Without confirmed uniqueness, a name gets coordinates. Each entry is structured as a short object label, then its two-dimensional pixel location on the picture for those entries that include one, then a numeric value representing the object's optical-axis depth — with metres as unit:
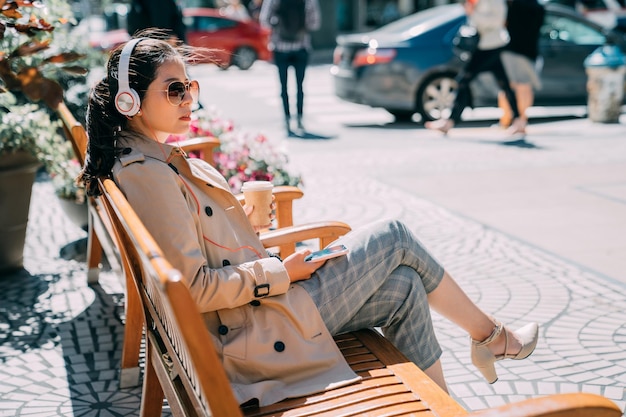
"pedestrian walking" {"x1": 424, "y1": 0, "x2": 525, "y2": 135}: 9.95
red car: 24.41
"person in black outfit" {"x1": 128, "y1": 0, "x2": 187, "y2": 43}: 7.02
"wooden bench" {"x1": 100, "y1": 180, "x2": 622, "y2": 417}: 1.80
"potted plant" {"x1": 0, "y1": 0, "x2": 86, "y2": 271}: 4.89
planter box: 4.98
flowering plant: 5.52
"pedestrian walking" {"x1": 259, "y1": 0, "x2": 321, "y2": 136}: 10.88
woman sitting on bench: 2.51
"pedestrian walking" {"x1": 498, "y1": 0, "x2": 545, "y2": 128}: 10.13
